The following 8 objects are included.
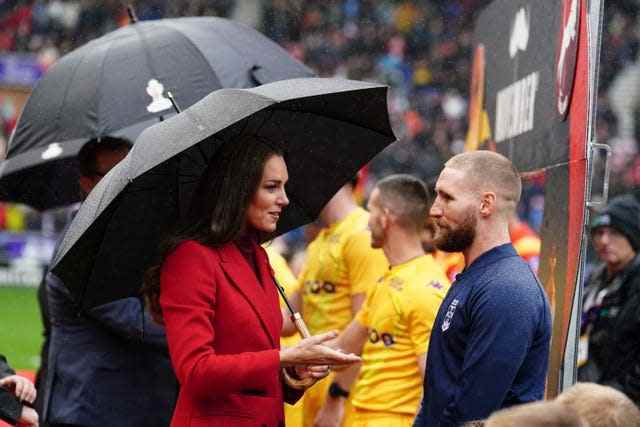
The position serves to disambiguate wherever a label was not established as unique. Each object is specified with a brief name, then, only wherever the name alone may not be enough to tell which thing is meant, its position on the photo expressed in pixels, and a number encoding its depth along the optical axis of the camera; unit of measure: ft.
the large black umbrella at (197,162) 24.90
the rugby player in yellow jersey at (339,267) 41.14
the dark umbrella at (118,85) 34.96
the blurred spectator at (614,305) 42.96
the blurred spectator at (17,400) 29.27
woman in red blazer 24.07
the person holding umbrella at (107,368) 31.55
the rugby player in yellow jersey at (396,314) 34.24
